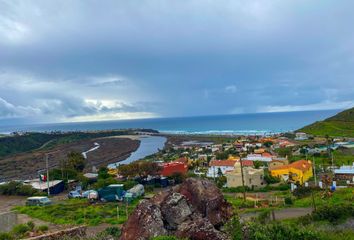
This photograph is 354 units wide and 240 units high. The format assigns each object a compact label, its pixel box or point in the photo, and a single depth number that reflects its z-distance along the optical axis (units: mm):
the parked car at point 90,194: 33312
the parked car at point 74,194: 35450
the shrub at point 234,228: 11547
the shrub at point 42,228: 22062
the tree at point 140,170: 41344
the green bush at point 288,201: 26781
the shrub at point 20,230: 21359
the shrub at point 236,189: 35188
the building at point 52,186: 39375
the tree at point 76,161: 48719
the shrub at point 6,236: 19572
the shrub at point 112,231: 16653
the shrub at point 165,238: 10130
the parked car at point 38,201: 32875
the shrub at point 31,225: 22680
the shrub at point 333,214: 19783
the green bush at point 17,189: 39625
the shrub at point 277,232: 11825
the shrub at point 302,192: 29562
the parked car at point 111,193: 33188
